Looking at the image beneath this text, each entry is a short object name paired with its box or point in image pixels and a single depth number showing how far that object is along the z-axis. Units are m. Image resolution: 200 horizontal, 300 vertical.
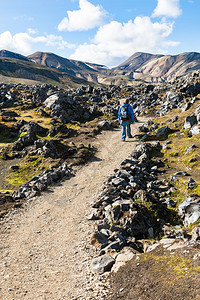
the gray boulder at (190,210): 11.25
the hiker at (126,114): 27.12
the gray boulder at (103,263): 8.84
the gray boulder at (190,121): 28.20
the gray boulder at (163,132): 29.20
